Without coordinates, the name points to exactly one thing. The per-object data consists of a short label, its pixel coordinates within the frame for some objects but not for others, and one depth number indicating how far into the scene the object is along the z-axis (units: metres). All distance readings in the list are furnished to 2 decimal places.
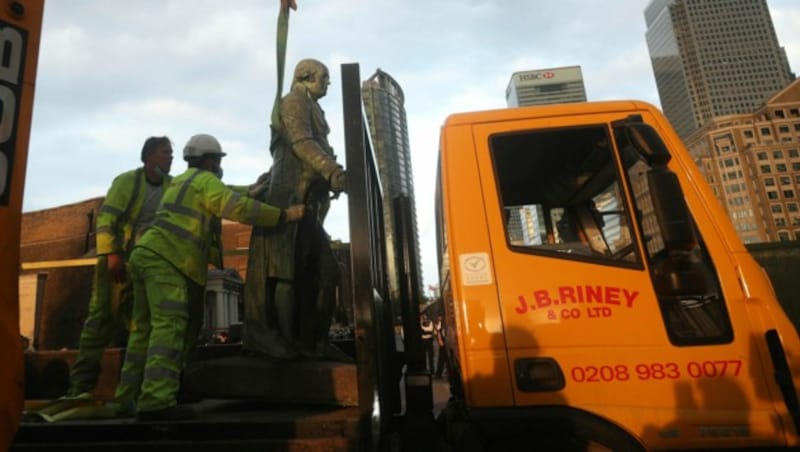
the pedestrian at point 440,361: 8.45
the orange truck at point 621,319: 2.16
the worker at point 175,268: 2.50
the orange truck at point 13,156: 1.19
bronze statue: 2.69
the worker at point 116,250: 3.19
